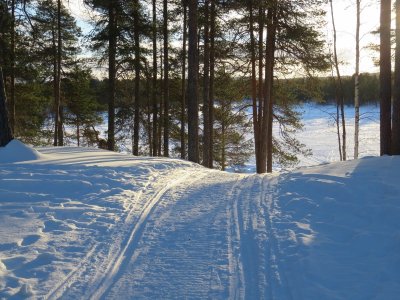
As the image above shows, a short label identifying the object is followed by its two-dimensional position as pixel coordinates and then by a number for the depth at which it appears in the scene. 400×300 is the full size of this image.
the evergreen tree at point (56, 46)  18.75
